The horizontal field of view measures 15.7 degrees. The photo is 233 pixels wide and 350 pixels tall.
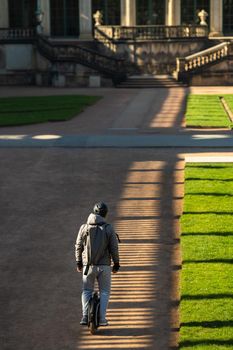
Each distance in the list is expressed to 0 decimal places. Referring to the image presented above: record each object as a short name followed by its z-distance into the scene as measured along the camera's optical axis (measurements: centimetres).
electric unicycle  1331
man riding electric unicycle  1327
